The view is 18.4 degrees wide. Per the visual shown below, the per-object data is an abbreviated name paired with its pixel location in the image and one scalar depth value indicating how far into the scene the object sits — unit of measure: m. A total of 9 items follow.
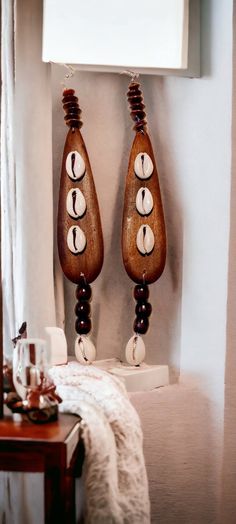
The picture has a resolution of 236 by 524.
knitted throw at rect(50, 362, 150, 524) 1.53
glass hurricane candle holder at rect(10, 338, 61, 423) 1.54
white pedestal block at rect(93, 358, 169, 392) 2.06
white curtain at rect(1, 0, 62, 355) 2.08
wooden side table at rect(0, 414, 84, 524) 1.41
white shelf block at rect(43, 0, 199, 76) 2.01
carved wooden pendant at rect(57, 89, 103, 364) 2.09
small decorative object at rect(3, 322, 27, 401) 1.65
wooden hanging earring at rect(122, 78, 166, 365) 2.09
